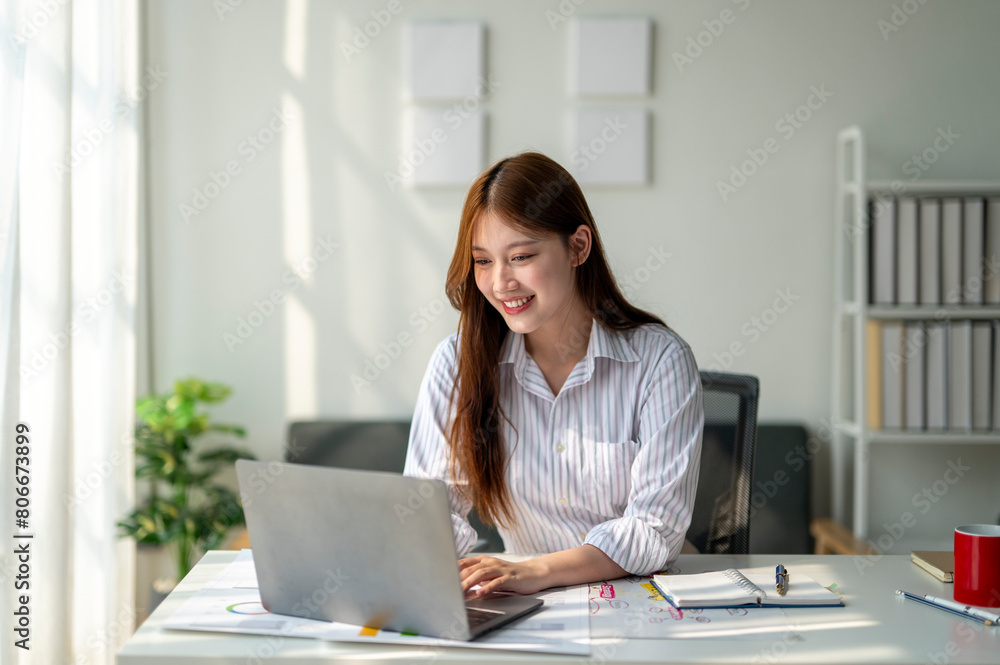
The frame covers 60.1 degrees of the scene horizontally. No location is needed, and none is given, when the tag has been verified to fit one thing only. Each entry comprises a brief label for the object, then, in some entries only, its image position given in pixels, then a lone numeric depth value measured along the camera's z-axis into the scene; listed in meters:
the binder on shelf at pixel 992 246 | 2.48
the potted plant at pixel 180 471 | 2.51
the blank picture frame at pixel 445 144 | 2.67
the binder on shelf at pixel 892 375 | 2.48
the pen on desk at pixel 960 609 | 1.07
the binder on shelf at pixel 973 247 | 2.46
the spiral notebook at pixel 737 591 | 1.15
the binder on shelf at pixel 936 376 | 2.47
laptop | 0.99
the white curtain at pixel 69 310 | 1.86
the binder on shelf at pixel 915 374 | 2.48
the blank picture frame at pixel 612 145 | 2.67
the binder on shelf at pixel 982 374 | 2.47
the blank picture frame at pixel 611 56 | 2.65
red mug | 1.12
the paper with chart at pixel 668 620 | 1.05
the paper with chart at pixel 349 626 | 1.01
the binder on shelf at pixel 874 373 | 2.50
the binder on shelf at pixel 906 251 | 2.48
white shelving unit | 2.49
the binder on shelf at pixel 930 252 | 2.47
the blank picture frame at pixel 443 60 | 2.65
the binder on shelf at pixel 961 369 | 2.46
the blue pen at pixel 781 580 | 1.19
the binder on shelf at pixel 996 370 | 2.47
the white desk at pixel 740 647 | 0.98
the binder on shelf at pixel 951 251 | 2.46
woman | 1.47
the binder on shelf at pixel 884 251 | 2.50
